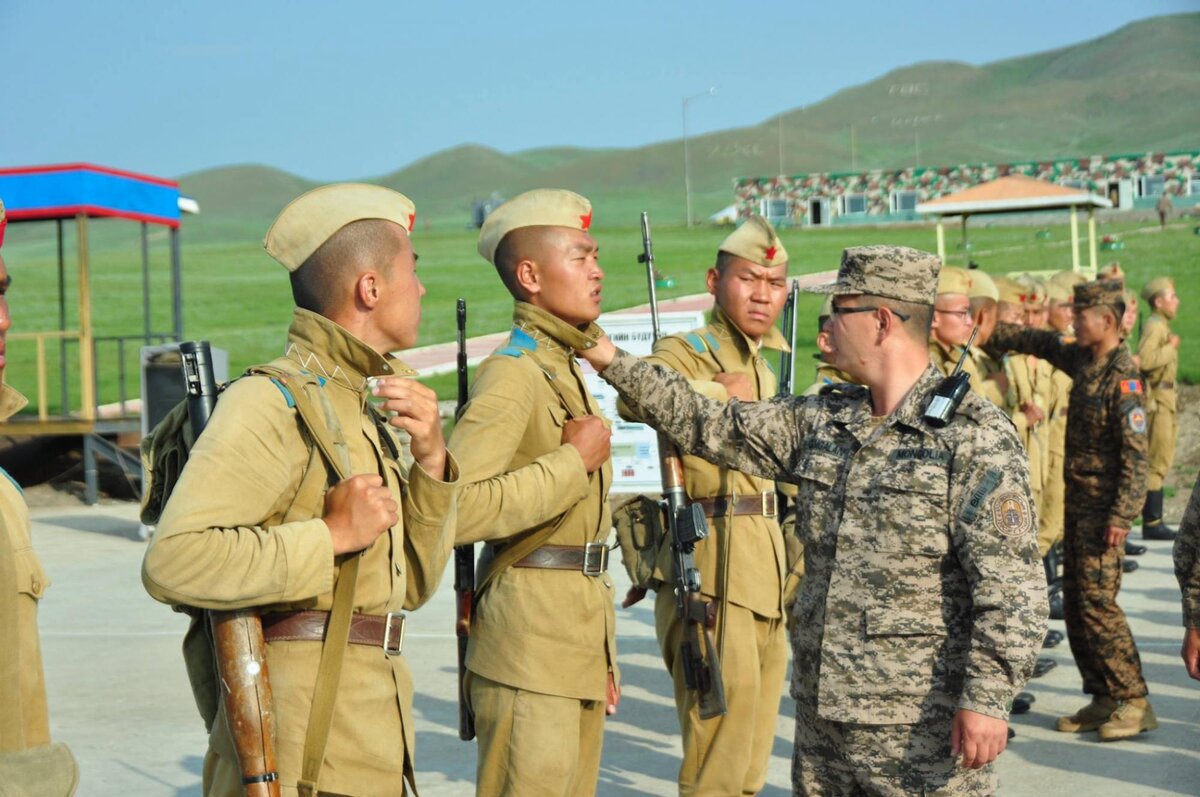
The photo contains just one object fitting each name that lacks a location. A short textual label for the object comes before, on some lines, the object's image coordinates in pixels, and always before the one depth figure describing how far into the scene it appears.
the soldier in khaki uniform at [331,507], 3.09
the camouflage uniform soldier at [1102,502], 7.63
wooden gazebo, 21.03
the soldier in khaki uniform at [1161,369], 15.64
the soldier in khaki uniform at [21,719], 2.56
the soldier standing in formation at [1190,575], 5.20
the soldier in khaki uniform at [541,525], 4.57
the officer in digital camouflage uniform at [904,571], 3.90
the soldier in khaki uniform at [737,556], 5.76
